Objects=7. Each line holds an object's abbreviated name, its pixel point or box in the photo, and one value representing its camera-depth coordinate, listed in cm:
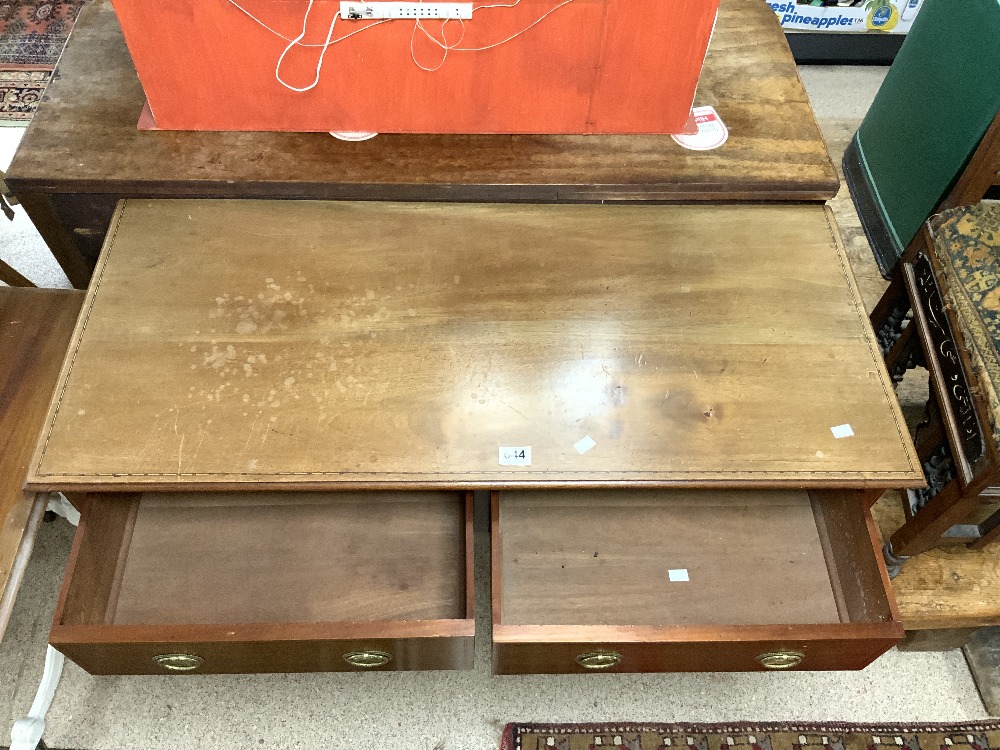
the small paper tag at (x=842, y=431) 108
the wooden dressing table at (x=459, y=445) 103
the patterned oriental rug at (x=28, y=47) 218
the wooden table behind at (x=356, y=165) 127
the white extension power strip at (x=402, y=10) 116
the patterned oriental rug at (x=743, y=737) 130
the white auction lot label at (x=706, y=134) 135
